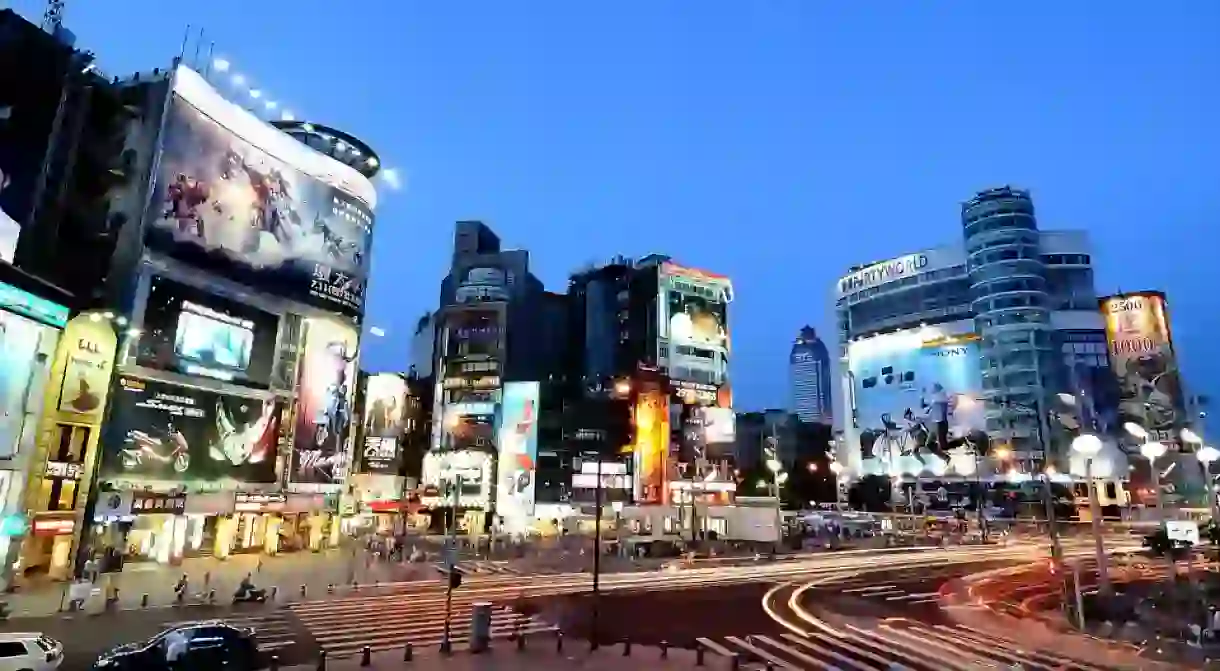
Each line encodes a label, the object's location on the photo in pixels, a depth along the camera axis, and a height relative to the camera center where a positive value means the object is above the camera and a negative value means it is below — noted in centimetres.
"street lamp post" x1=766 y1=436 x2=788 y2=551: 6010 -209
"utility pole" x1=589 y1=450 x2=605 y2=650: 2109 -334
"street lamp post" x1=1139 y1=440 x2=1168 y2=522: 2757 +216
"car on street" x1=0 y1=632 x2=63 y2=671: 1616 -386
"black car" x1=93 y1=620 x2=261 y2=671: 1669 -395
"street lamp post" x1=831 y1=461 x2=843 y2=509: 13450 +99
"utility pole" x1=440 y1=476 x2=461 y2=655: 2009 -245
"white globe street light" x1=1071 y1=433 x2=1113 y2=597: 2552 +40
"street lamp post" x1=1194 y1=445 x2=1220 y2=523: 2591 +163
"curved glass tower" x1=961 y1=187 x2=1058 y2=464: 11581 +3124
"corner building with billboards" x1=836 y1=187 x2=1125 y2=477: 11606 +2669
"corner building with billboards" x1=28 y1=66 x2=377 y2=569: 4350 +1056
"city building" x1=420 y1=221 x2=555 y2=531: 9269 +1585
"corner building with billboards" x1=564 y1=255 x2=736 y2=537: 8994 +1448
